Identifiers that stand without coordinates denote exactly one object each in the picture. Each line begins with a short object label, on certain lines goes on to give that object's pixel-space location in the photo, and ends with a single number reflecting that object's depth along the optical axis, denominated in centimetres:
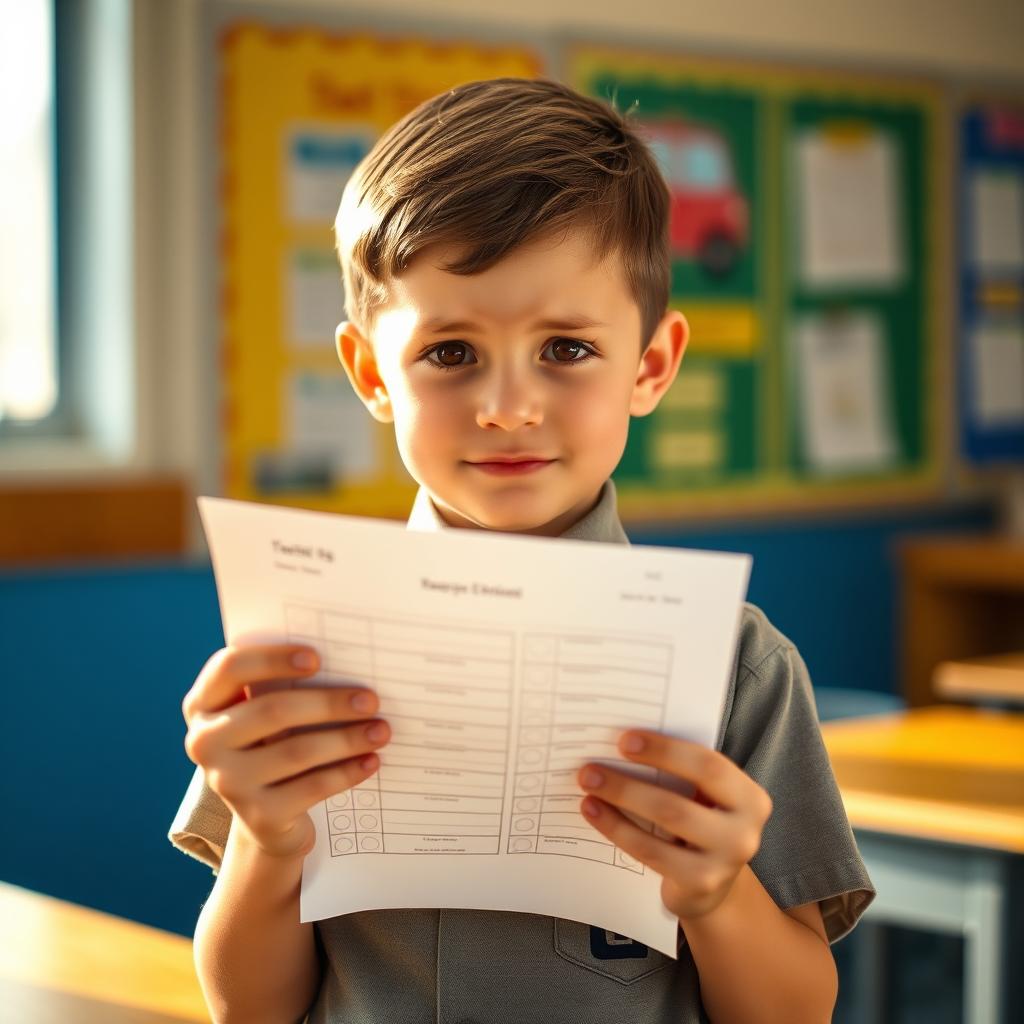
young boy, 87
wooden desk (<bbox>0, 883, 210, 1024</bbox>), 106
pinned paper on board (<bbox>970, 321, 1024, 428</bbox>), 438
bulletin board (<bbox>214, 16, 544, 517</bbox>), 306
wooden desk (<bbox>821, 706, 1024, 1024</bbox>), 168
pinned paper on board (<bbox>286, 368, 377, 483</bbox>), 316
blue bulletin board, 434
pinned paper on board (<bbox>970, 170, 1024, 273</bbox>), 437
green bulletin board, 378
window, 293
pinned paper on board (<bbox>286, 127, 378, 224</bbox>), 313
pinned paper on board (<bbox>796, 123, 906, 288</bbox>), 402
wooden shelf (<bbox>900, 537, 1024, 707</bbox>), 390
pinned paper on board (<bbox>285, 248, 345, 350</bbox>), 314
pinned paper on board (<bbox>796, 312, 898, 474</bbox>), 405
